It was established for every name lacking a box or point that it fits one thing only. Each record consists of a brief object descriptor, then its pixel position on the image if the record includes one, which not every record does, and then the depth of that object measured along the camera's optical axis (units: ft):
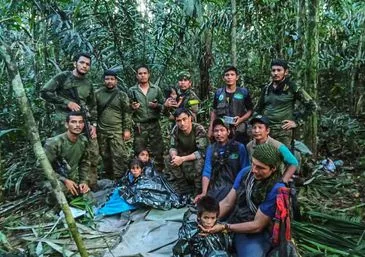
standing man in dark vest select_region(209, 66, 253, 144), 17.79
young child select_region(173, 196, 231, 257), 11.39
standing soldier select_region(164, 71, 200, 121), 20.02
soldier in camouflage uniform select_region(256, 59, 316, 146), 17.03
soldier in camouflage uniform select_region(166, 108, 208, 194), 17.11
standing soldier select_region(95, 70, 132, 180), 19.83
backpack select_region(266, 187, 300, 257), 9.80
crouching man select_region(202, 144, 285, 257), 10.77
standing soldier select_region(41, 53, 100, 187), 18.30
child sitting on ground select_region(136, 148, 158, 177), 17.30
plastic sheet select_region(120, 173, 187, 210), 16.33
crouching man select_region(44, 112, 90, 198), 16.65
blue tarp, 16.26
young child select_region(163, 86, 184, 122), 19.83
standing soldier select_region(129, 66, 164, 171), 20.07
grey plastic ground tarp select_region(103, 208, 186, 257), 13.28
